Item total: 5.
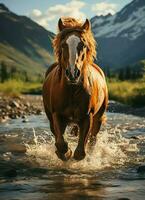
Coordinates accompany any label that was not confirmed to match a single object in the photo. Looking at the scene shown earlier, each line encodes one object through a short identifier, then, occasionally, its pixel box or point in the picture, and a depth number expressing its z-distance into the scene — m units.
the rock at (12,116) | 29.01
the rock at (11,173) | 10.32
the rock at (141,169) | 10.67
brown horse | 9.52
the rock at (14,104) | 36.46
